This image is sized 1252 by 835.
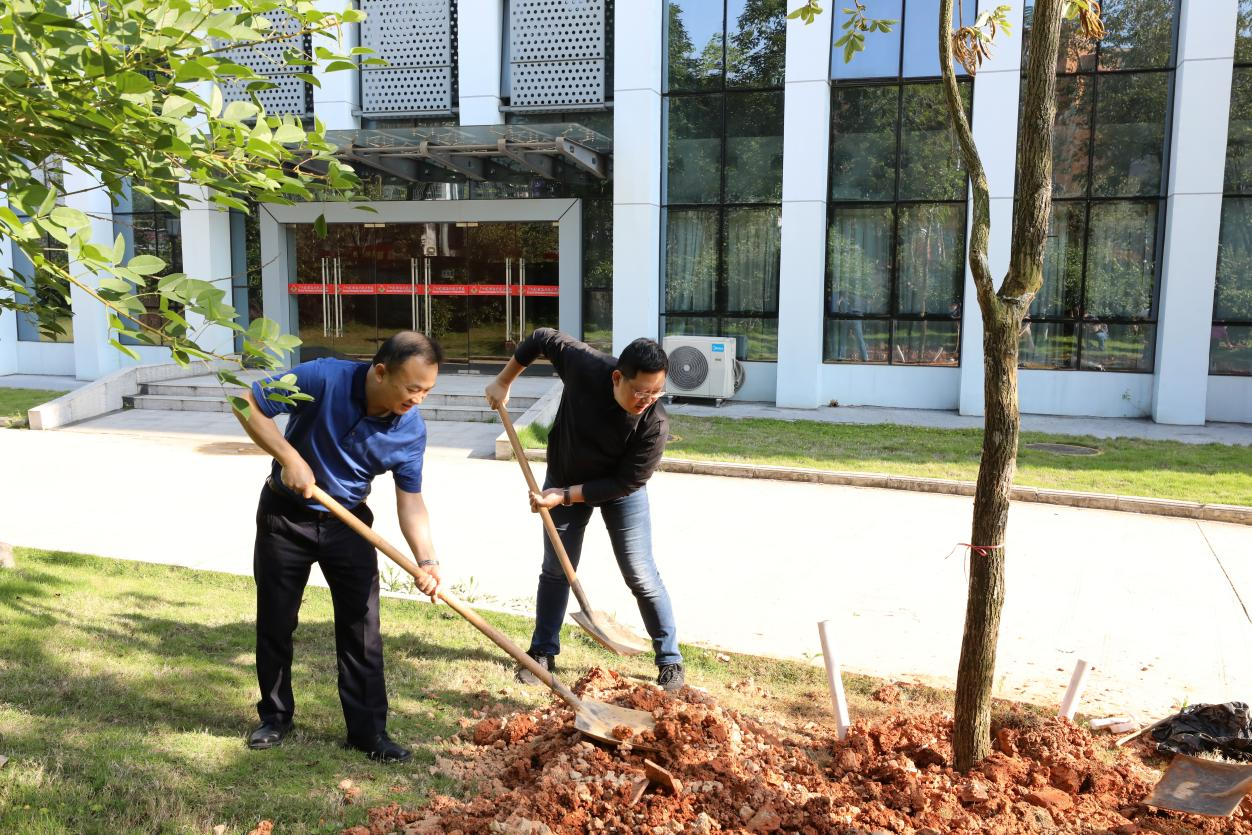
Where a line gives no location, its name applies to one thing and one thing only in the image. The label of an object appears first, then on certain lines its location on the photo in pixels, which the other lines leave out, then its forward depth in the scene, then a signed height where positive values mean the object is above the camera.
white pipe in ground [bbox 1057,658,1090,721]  4.20 -1.61
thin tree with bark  3.45 +0.01
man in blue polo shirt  3.79 -0.85
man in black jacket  4.71 -0.81
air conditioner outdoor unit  15.59 -0.92
